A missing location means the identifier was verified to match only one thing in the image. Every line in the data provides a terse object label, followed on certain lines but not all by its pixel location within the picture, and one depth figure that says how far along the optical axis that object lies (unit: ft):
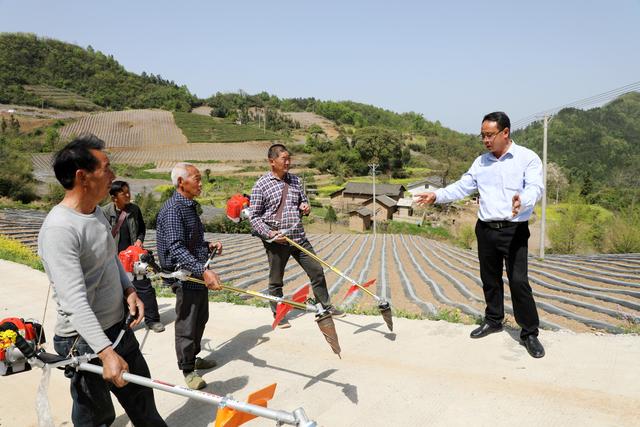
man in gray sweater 6.26
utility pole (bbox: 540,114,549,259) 60.43
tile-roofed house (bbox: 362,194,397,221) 145.59
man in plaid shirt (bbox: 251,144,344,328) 14.80
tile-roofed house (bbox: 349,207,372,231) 133.59
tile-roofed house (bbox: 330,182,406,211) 159.94
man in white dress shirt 11.62
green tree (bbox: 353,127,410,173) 254.86
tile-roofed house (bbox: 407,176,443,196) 187.86
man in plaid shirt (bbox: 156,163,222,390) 10.88
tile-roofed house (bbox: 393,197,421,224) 144.46
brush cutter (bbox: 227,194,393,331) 14.10
